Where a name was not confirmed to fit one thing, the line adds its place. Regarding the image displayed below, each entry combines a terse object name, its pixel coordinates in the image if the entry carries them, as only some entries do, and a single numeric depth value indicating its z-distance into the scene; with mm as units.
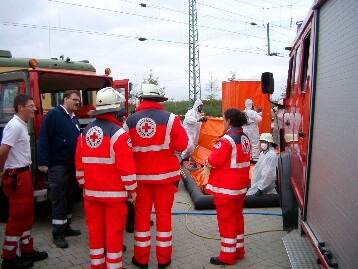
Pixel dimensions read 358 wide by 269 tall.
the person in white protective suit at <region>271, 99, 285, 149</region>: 6447
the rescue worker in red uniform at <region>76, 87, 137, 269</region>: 3752
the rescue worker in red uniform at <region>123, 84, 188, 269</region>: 4191
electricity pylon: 26422
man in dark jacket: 5043
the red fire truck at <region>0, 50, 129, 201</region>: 5418
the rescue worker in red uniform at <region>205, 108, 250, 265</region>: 4270
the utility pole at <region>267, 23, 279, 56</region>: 27288
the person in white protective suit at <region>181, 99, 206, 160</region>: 10594
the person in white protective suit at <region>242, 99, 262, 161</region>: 11609
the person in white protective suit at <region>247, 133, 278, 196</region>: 6340
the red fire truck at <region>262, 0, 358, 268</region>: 2236
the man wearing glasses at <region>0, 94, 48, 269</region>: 4086
